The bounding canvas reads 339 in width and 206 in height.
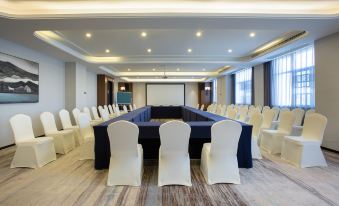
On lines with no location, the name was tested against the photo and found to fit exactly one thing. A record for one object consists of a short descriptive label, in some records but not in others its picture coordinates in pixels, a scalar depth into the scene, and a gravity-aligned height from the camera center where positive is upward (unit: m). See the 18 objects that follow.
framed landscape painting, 6.18 +0.56
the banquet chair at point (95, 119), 7.91 -0.78
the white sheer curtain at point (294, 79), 7.79 +0.71
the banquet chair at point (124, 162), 3.58 -1.00
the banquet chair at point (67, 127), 6.68 -0.84
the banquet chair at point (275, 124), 7.28 -0.83
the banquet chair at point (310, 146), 4.58 -0.97
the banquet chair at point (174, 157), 3.51 -0.93
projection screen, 22.27 +0.42
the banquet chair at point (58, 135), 5.74 -0.91
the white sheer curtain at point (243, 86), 12.98 +0.72
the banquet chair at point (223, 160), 3.62 -0.99
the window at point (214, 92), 20.95 +0.56
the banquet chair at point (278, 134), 5.77 -0.92
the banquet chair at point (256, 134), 5.18 -0.82
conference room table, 4.23 -0.86
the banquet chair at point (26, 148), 4.60 -0.99
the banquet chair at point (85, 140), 5.20 -0.93
